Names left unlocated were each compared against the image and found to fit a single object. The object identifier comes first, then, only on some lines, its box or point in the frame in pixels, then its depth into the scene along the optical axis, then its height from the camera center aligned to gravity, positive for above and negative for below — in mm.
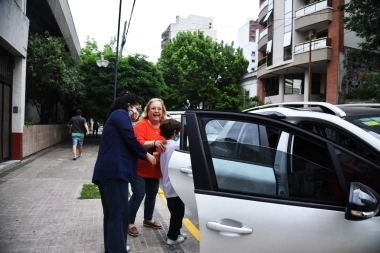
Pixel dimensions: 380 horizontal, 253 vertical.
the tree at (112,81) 18844 +2459
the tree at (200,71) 33781 +5637
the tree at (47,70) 13922 +2248
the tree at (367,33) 9617 +2914
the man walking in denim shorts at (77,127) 12000 -161
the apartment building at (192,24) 67062 +20429
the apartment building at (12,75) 9414 +1489
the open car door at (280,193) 2006 -409
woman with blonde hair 4055 -300
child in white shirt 3754 -518
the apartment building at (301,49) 21703 +5577
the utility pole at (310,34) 23456 +6645
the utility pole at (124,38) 15429 +4011
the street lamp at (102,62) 16288 +2981
